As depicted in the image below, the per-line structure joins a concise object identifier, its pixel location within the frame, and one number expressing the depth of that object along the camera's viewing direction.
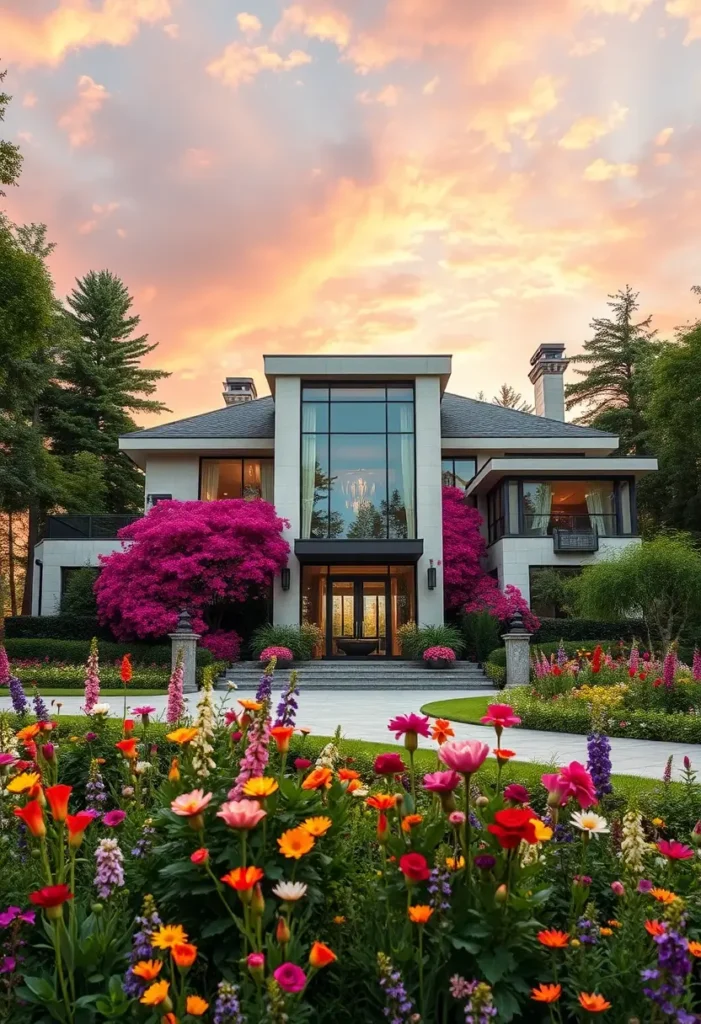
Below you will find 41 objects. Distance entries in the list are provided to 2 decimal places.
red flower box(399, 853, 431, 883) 1.74
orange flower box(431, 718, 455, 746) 2.53
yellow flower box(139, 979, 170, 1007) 1.52
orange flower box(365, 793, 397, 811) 2.01
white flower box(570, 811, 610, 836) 2.19
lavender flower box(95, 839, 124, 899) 2.10
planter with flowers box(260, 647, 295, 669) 18.04
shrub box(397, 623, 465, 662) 19.48
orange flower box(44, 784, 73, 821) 1.97
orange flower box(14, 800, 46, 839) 1.87
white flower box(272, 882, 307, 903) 1.66
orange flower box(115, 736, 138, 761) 2.64
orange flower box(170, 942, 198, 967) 1.50
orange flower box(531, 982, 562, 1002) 1.69
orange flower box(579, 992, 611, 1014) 1.67
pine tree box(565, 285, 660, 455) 35.84
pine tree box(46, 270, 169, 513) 33.91
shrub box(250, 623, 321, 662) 19.41
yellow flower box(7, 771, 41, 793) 1.99
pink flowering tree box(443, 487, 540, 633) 20.41
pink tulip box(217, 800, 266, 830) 1.69
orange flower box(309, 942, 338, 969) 1.47
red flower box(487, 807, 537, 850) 1.75
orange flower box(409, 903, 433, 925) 1.66
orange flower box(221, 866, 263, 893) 1.54
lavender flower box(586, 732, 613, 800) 2.75
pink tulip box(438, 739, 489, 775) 1.87
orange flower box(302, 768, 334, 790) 2.05
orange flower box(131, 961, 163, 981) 1.56
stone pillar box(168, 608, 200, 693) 15.88
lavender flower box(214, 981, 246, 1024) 1.56
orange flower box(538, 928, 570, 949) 1.75
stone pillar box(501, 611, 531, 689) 15.43
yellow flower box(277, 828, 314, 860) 1.75
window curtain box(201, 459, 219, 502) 23.73
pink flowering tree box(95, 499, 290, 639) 19.03
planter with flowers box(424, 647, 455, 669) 18.53
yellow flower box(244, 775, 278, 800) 1.78
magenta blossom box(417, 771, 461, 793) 1.89
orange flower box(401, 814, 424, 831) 2.00
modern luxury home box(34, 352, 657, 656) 21.31
